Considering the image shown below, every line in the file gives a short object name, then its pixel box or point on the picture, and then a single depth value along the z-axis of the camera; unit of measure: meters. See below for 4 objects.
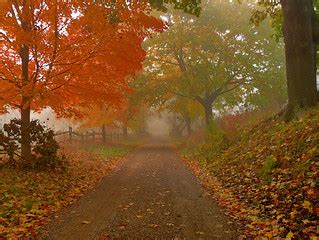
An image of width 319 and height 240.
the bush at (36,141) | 11.49
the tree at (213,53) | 23.92
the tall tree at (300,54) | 11.19
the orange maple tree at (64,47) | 10.70
